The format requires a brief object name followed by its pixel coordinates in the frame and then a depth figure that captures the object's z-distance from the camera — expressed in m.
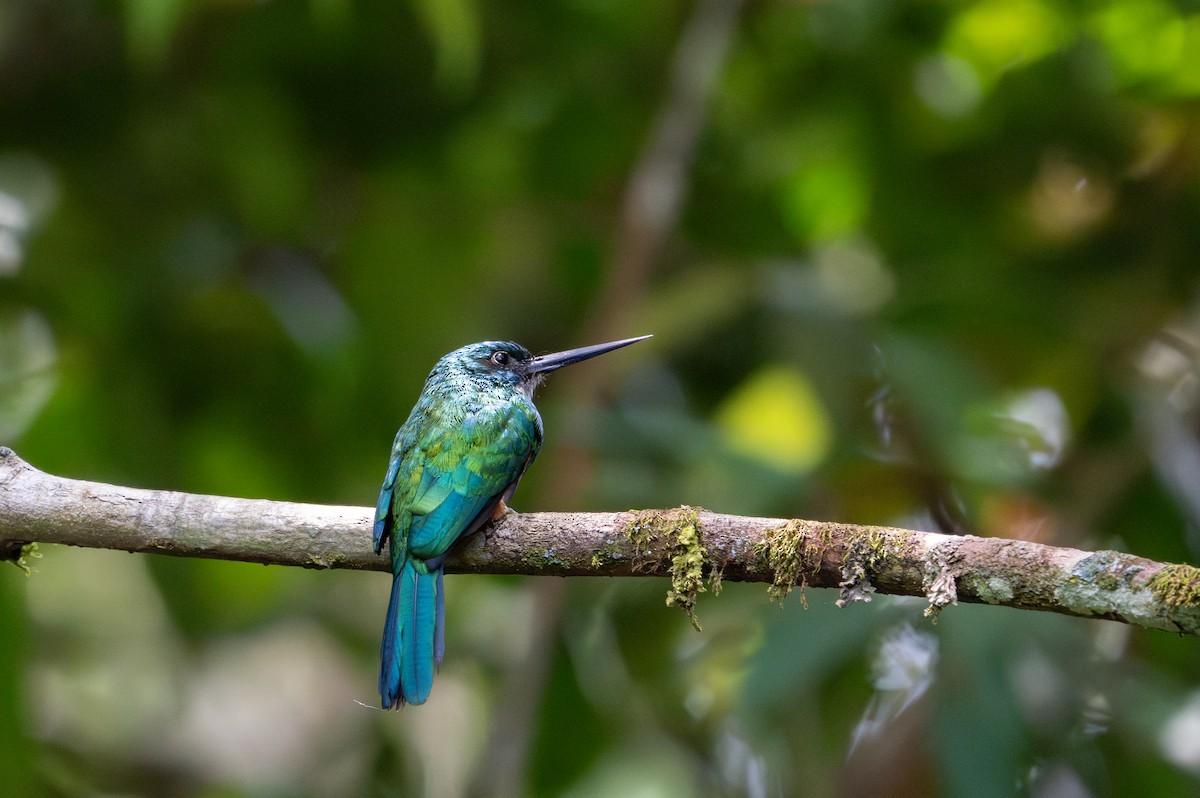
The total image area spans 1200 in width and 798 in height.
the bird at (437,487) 5.25
